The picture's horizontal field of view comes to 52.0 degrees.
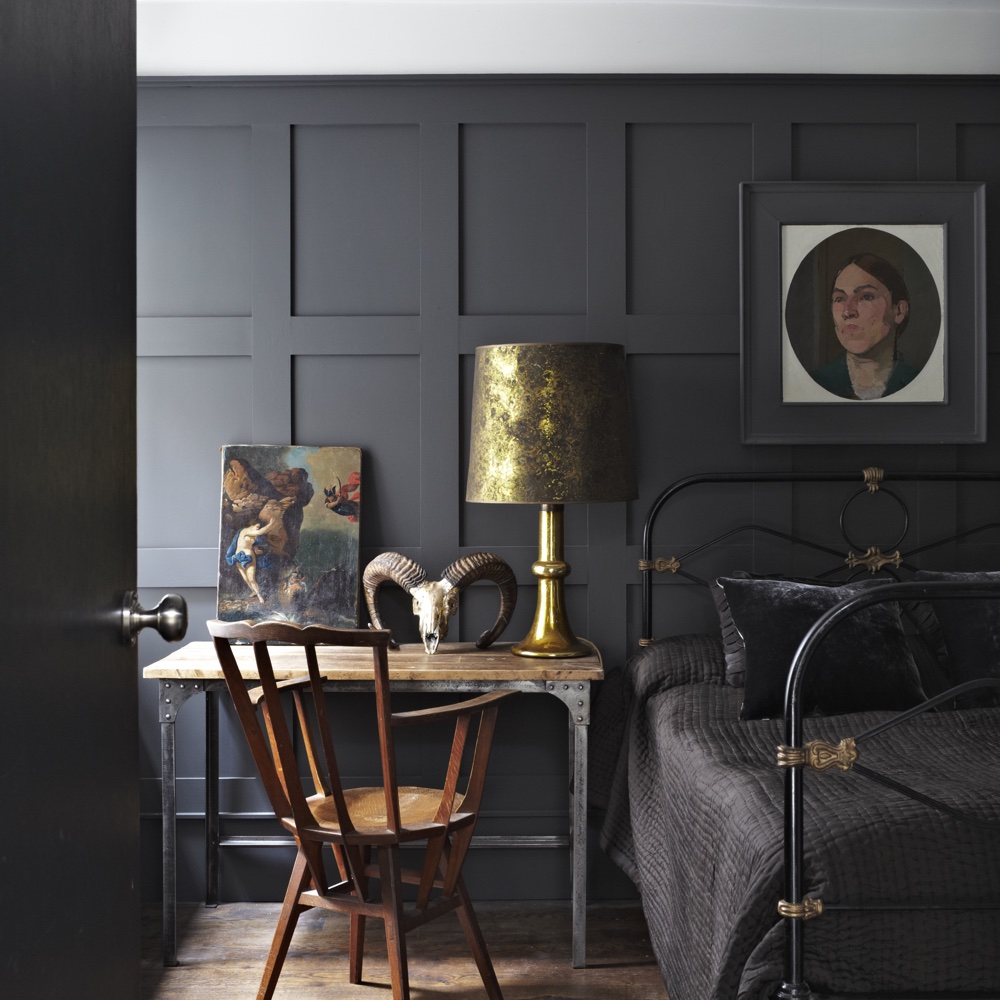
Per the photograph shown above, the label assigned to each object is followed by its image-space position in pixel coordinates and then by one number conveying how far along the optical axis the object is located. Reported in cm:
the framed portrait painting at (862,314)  322
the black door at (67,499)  84
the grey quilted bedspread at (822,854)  165
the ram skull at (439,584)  296
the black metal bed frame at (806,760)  161
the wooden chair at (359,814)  223
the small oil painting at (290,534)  322
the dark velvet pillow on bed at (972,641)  267
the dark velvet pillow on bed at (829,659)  258
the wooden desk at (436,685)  274
